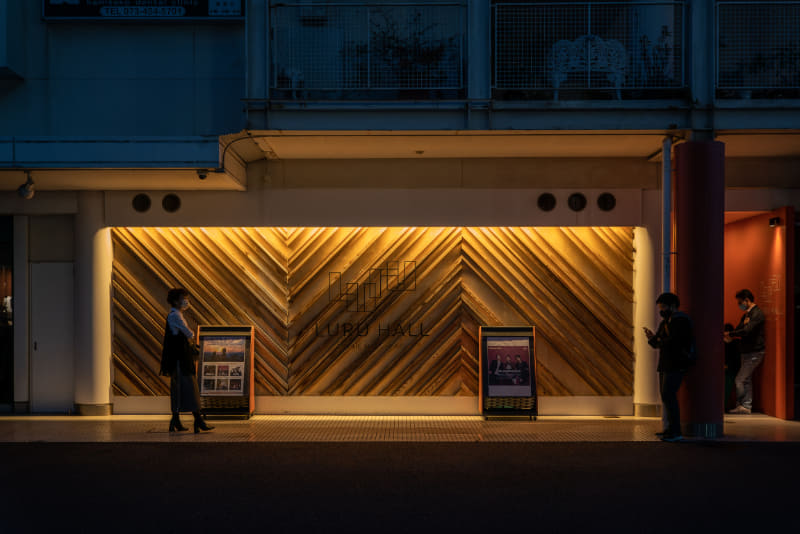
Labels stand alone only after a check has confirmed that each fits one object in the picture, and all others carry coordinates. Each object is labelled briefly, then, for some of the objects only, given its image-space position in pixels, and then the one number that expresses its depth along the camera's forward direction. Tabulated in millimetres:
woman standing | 10242
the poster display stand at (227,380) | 11383
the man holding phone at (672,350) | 9641
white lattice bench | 10391
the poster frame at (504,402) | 11242
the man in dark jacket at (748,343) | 11664
